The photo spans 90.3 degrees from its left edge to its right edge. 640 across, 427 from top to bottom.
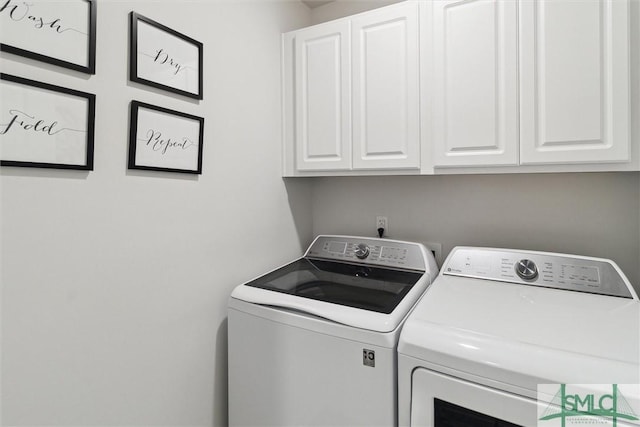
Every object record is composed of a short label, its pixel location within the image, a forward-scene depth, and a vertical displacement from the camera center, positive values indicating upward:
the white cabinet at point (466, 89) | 1.12 +0.53
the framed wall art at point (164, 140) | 1.05 +0.27
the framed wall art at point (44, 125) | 0.78 +0.24
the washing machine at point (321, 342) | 1.00 -0.44
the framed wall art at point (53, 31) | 0.78 +0.49
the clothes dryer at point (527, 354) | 0.71 -0.35
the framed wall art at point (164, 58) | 1.03 +0.56
